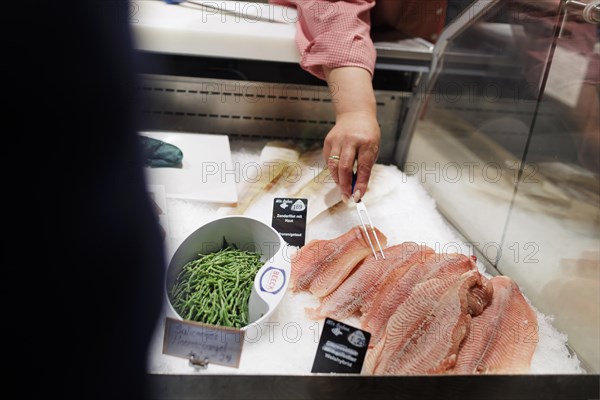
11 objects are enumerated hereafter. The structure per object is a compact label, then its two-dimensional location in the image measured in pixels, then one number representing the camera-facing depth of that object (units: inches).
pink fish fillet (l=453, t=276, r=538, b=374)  46.5
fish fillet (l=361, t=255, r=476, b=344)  51.0
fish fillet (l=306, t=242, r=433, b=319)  52.9
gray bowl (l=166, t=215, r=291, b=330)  46.3
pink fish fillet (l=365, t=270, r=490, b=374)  45.0
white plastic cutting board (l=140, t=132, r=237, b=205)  67.0
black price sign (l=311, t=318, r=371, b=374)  40.1
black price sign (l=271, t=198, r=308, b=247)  60.6
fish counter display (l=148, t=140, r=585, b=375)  45.7
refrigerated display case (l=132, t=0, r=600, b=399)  57.2
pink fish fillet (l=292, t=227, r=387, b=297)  55.9
